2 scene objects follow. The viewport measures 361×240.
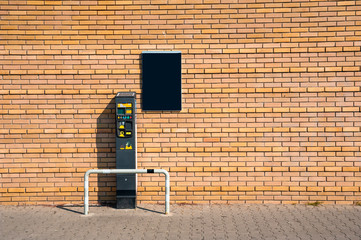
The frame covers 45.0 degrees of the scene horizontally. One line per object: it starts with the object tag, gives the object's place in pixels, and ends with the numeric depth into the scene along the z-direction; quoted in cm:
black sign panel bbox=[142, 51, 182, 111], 798
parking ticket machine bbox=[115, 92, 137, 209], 750
